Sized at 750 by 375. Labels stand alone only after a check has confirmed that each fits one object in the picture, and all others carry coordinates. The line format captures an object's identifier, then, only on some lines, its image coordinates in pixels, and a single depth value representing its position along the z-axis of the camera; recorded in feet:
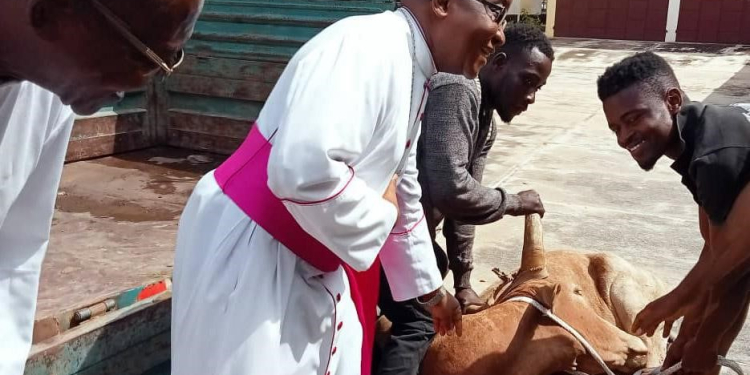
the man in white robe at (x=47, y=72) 3.06
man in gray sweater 8.81
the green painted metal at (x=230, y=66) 11.71
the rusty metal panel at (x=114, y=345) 6.20
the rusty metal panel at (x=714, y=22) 82.64
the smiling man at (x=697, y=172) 8.24
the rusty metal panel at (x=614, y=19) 85.87
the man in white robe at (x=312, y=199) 5.61
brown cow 8.98
